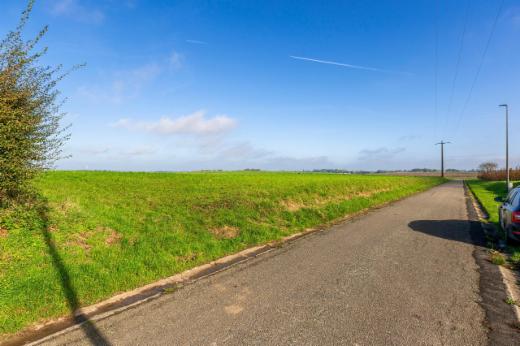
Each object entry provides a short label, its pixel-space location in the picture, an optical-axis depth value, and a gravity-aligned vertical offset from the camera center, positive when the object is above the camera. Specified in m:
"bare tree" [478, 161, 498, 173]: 96.73 +2.01
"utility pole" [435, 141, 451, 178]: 79.81 +4.64
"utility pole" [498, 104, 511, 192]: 32.36 +3.70
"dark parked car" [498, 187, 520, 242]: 8.28 -1.29
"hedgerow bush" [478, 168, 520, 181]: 59.49 -0.66
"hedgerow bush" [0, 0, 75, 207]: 7.59 +1.38
